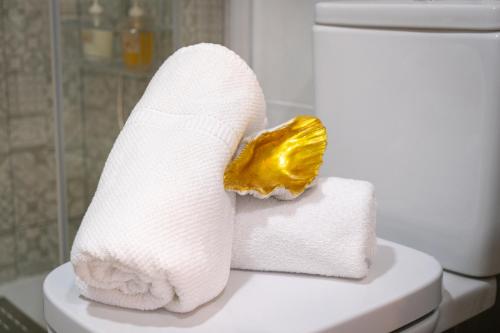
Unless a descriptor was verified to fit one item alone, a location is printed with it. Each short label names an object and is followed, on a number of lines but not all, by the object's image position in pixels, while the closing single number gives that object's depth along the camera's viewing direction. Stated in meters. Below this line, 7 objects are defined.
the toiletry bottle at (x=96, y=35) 1.51
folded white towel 0.82
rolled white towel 0.70
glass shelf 1.57
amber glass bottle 1.60
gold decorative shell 0.80
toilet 0.77
